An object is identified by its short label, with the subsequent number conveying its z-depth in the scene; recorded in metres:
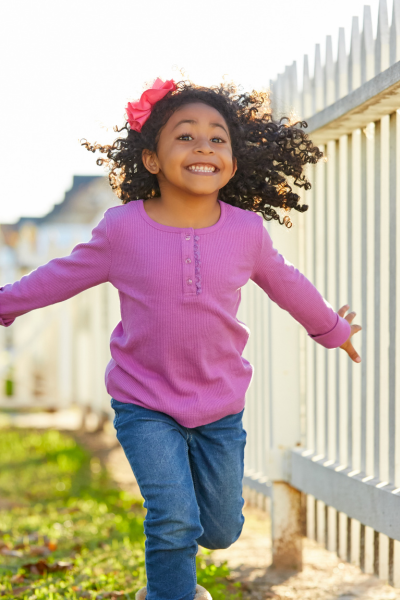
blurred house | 8.67
